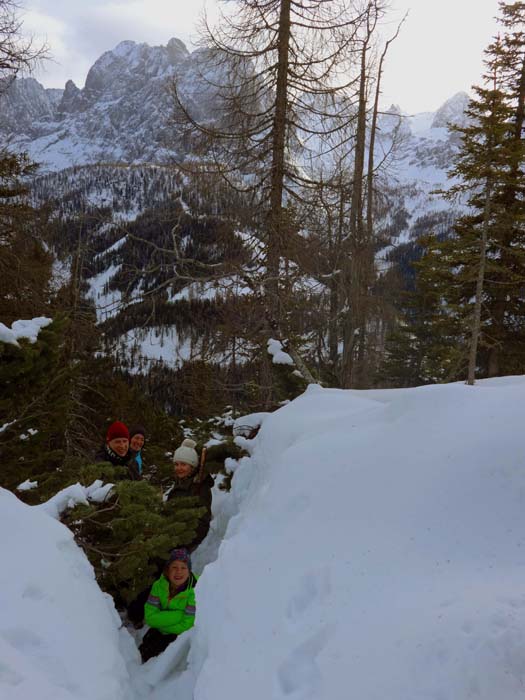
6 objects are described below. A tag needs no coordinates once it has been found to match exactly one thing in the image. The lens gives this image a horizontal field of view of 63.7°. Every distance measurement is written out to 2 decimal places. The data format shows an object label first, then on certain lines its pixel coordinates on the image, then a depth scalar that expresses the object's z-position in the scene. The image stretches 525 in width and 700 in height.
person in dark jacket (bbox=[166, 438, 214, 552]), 5.73
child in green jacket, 3.92
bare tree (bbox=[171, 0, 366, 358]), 7.82
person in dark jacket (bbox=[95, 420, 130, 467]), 5.56
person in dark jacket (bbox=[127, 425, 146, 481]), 5.79
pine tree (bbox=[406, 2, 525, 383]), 13.20
